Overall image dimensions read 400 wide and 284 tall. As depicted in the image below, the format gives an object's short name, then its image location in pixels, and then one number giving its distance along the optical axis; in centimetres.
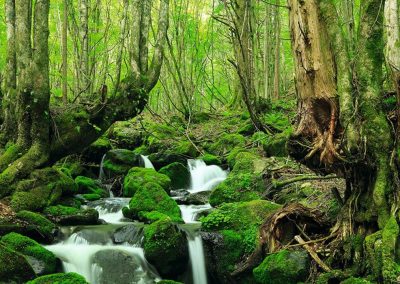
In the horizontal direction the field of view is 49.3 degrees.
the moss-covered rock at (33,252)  729
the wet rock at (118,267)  775
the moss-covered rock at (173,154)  1529
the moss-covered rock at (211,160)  1537
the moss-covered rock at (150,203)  1026
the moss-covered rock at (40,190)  955
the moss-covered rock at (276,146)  1345
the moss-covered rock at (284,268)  645
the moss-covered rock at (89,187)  1251
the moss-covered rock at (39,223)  839
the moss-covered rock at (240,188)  1073
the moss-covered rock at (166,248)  785
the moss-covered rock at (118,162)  1423
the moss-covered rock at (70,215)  942
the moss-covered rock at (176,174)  1399
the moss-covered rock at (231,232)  780
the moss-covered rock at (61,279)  619
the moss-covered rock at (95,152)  1486
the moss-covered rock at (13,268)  668
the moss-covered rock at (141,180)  1225
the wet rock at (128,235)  864
